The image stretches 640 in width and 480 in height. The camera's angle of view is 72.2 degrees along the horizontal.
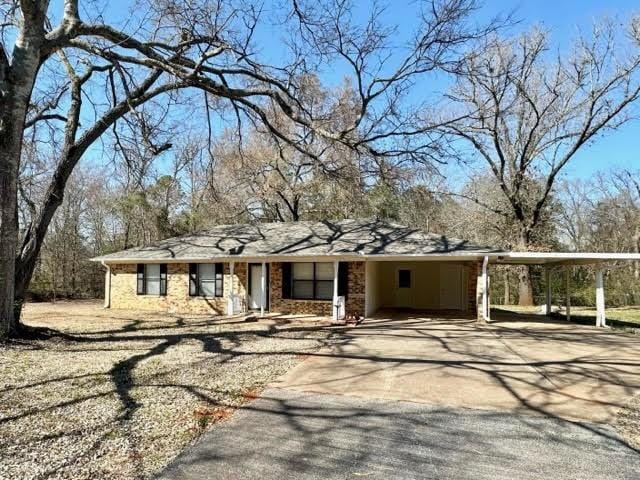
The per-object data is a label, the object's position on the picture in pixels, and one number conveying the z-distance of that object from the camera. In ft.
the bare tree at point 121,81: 26.76
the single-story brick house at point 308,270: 44.27
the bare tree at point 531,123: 59.26
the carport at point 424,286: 53.25
